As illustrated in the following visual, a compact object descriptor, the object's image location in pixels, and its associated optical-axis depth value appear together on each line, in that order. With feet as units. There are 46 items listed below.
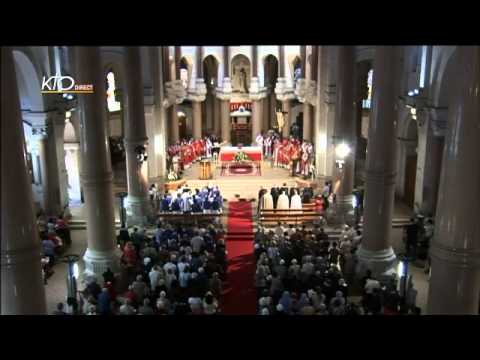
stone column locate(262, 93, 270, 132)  132.19
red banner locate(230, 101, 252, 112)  129.59
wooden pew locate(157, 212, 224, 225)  73.61
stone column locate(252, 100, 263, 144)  124.57
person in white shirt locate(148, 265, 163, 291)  48.83
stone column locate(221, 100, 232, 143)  126.11
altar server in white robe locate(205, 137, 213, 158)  113.60
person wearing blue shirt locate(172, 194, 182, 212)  74.28
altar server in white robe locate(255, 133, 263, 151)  119.24
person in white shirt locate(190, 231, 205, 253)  56.54
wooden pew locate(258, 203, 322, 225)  73.61
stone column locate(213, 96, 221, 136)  132.08
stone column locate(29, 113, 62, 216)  73.10
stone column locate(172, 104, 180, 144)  112.88
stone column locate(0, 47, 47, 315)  27.55
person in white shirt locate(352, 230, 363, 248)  58.34
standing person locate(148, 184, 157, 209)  76.79
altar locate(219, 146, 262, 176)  102.12
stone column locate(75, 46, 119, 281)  50.67
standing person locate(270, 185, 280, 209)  75.05
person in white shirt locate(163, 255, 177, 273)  50.14
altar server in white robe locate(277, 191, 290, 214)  73.82
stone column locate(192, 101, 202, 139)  122.52
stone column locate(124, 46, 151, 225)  71.97
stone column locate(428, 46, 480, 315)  29.07
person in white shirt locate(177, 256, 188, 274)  49.90
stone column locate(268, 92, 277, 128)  132.76
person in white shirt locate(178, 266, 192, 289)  48.42
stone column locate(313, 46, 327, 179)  92.48
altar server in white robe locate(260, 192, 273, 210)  74.59
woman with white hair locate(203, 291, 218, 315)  43.55
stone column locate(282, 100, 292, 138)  123.13
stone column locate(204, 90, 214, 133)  134.72
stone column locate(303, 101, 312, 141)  109.70
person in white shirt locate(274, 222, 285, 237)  61.51
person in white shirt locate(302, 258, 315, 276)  48.80
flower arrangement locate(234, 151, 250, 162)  102.12
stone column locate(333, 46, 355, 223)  68.54
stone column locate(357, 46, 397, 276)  49.34
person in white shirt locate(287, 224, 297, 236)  62.53
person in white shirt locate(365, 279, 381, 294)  47.06
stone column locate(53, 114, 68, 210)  76.71
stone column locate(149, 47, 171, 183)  93.81
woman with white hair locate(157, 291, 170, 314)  43.06
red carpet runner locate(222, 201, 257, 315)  50.78
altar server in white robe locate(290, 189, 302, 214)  74.08
